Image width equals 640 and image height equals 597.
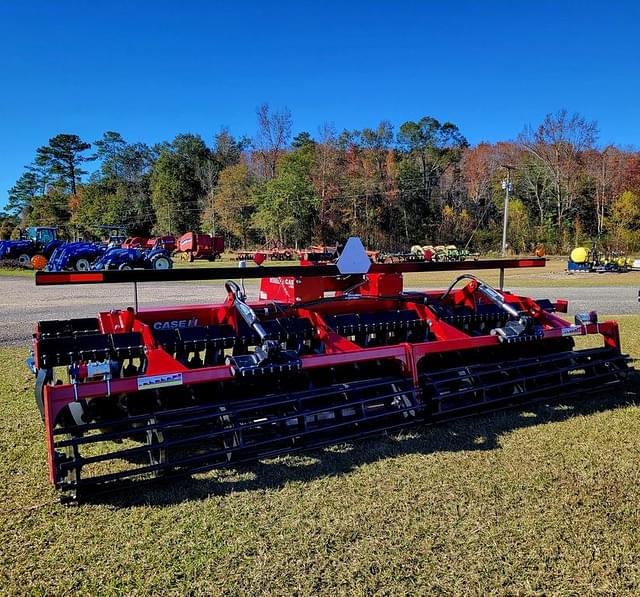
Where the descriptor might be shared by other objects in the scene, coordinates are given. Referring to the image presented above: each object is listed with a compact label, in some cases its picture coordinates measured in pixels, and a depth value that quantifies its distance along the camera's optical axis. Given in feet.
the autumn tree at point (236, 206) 198.80
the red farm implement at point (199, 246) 124.26
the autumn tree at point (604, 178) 169.27
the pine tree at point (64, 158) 261.65
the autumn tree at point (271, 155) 210.59
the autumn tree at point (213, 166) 206.48
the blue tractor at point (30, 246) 100.07
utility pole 125.49
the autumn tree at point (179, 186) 218.38
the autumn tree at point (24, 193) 284.61
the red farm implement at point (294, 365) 11.02
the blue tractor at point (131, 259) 77.05
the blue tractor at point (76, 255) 79.63
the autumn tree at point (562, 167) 170.91
